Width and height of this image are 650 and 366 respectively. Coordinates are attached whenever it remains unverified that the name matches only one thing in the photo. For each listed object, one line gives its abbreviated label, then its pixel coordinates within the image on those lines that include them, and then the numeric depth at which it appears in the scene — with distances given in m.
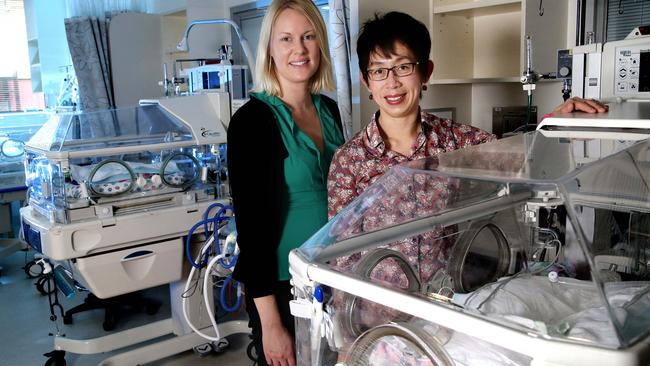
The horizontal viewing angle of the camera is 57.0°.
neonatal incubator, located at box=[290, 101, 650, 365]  0.72
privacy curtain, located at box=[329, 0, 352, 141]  2.47
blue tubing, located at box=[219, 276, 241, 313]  2.38
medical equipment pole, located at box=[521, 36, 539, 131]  2.32
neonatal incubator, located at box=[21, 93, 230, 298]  2.31
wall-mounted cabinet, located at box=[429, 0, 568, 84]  2.48
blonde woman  1.35
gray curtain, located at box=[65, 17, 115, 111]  4.59
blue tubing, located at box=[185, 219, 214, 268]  2.49
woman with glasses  1.27
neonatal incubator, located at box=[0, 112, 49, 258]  4.23
